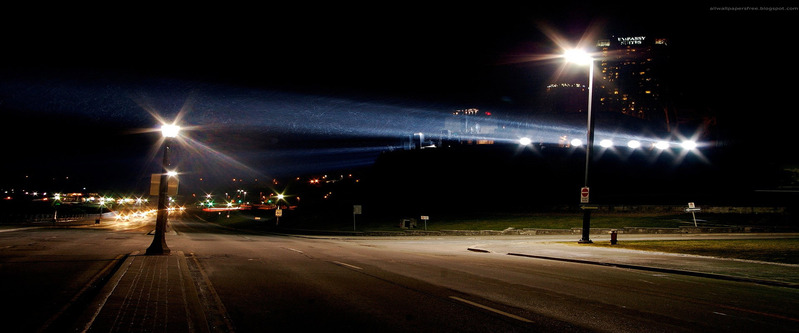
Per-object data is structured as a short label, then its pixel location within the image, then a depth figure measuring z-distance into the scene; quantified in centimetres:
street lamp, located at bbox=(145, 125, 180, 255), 1741
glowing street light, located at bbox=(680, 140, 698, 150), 6693
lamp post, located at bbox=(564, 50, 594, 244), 2183
